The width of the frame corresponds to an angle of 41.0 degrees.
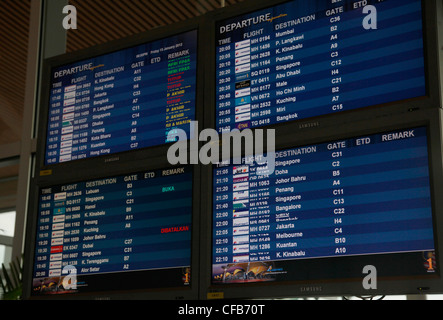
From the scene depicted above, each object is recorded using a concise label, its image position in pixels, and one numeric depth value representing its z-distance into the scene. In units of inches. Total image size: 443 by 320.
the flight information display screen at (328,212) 84.8
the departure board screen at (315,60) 92.0
